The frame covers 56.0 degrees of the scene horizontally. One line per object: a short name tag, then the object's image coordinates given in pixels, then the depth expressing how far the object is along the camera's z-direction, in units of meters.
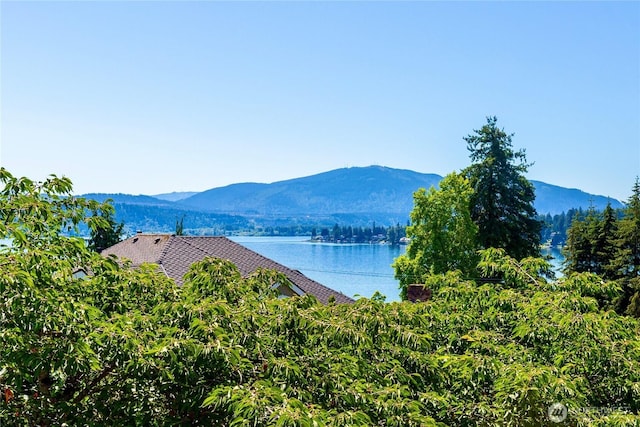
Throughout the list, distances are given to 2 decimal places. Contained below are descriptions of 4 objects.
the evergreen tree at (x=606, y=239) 33.25
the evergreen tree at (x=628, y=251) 29.48
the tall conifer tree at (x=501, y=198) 32.28
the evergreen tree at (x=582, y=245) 34.81
